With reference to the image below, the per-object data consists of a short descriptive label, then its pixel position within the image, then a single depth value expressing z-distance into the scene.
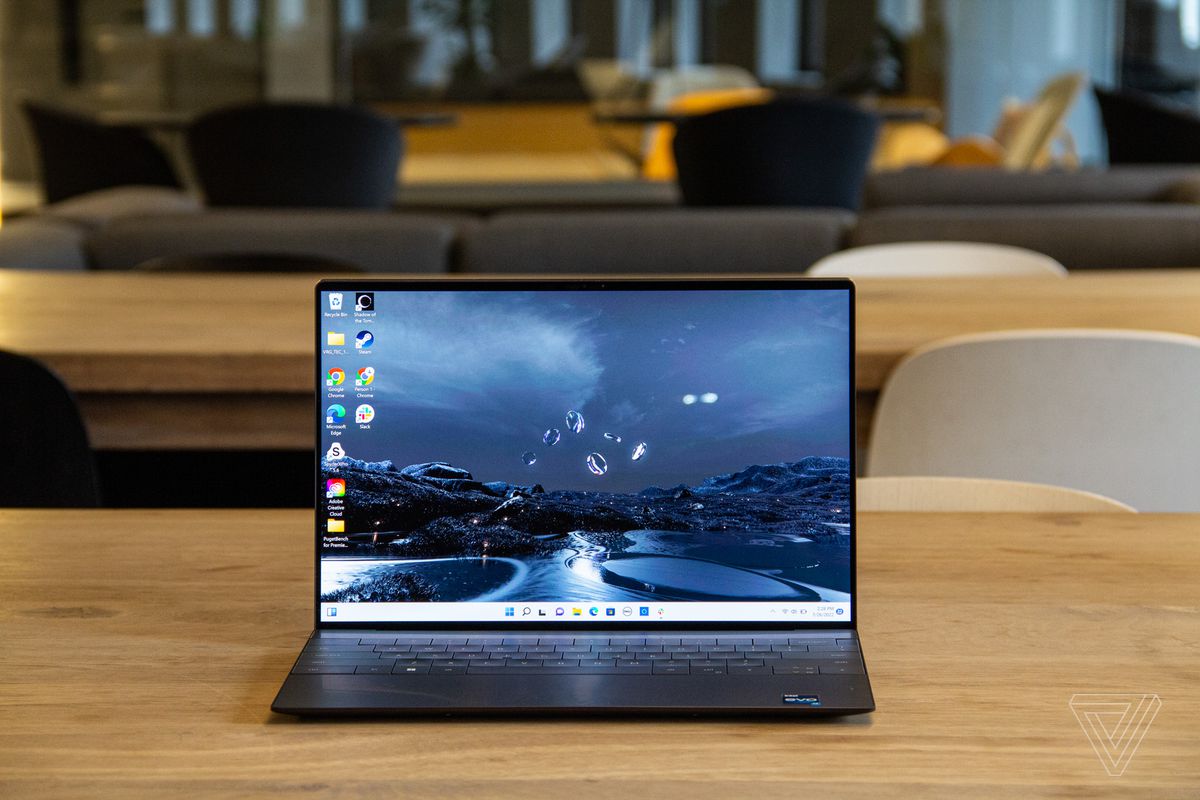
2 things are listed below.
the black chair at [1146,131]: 6.38
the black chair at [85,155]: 6.20
